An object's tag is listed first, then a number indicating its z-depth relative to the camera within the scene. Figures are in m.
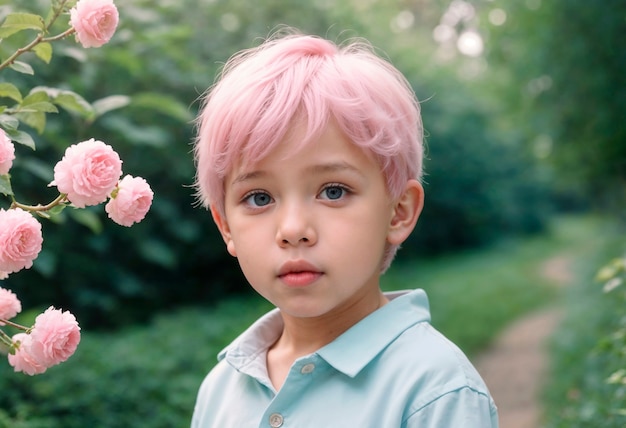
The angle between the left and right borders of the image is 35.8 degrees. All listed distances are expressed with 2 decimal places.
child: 0.61
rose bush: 0.60
